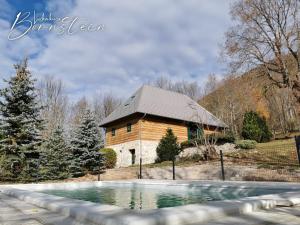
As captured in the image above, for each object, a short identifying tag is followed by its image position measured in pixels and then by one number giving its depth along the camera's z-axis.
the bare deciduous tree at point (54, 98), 29.10
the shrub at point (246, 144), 15.63
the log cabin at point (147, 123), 19.53
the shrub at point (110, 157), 19.15
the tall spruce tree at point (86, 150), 15.64
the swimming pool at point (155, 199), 2.53
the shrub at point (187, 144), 18.43
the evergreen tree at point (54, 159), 14.17
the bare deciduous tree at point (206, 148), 14.24
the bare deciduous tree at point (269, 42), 17.34
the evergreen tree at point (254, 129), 20.01
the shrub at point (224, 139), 17.75
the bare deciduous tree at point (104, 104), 37.30
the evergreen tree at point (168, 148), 17.80
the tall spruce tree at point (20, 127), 12.92
